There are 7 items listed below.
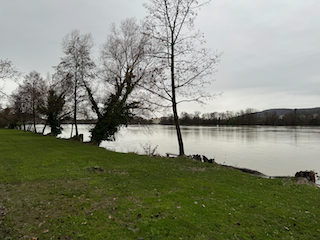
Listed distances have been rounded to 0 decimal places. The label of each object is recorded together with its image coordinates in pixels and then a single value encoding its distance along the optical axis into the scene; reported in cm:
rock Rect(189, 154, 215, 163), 1329
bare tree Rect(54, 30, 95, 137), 2378
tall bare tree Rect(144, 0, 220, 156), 1354
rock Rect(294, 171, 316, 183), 965
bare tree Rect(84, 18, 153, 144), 2167
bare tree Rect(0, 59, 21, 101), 1393
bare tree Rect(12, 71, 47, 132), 2826
